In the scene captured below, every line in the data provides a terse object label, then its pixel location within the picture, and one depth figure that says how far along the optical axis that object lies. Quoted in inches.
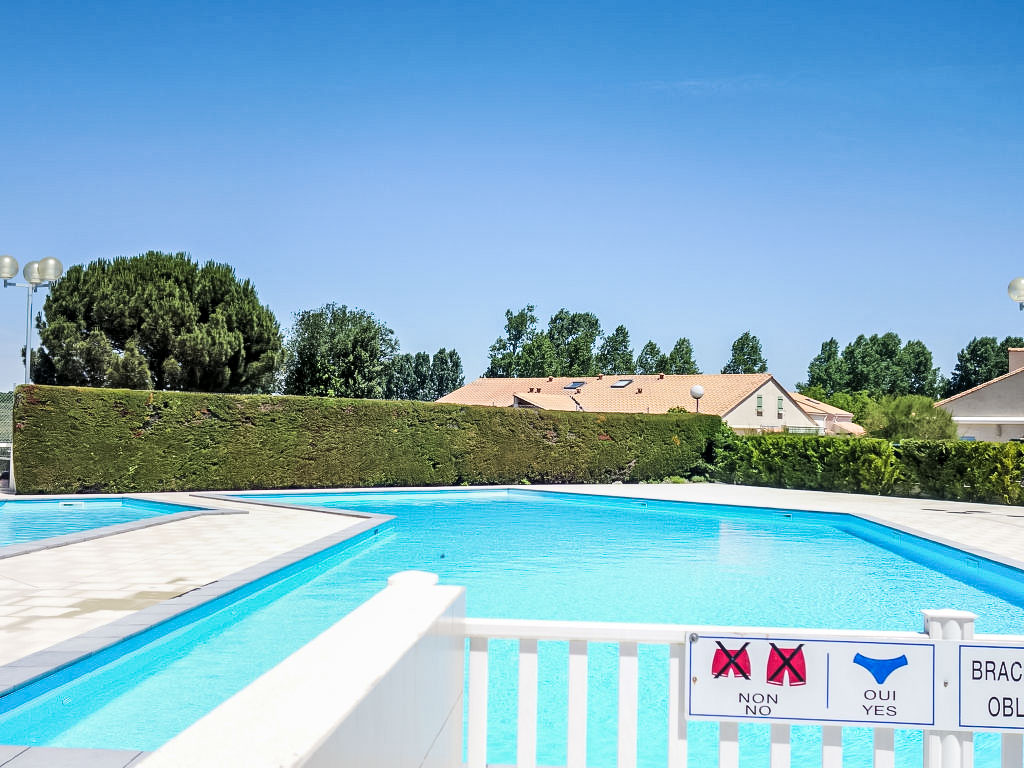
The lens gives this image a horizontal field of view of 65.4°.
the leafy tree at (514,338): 2783.0
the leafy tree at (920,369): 3481.8
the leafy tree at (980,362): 3341.5
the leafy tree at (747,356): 3577.8
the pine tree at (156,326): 1212.5
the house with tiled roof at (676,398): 1669.5
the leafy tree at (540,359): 2662.4
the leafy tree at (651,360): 3080.7
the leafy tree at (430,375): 3068.4
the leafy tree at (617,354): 3065.9
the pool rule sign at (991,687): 90.8
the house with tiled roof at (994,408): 1370.6
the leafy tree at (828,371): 3412.9
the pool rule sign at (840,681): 91.1
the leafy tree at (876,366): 3373.5
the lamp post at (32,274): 693.9
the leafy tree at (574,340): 2839.6
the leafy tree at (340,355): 1723.7
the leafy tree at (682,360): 3061.0
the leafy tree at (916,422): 1049.5
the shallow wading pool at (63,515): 513.0
